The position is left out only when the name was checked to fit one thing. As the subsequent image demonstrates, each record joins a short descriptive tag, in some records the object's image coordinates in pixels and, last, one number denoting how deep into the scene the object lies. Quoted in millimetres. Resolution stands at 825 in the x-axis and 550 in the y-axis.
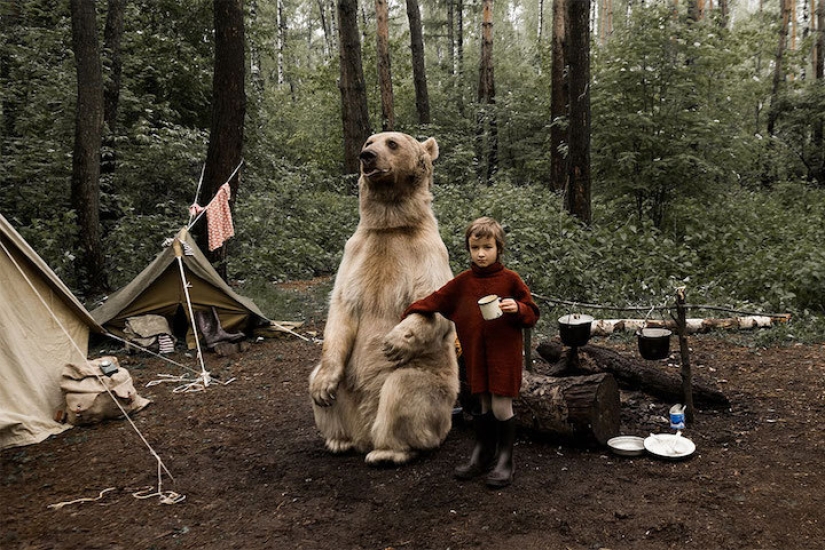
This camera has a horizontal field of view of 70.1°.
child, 3441
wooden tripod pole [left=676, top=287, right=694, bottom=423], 4305
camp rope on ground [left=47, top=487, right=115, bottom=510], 3566
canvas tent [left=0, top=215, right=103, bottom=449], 4621
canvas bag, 4910
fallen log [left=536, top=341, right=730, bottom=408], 4730
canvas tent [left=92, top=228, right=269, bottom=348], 7219
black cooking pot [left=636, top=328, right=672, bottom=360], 4391
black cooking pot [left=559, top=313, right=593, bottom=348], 4488
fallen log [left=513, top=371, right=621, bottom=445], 4031
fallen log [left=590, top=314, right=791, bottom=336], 6914
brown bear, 3828
